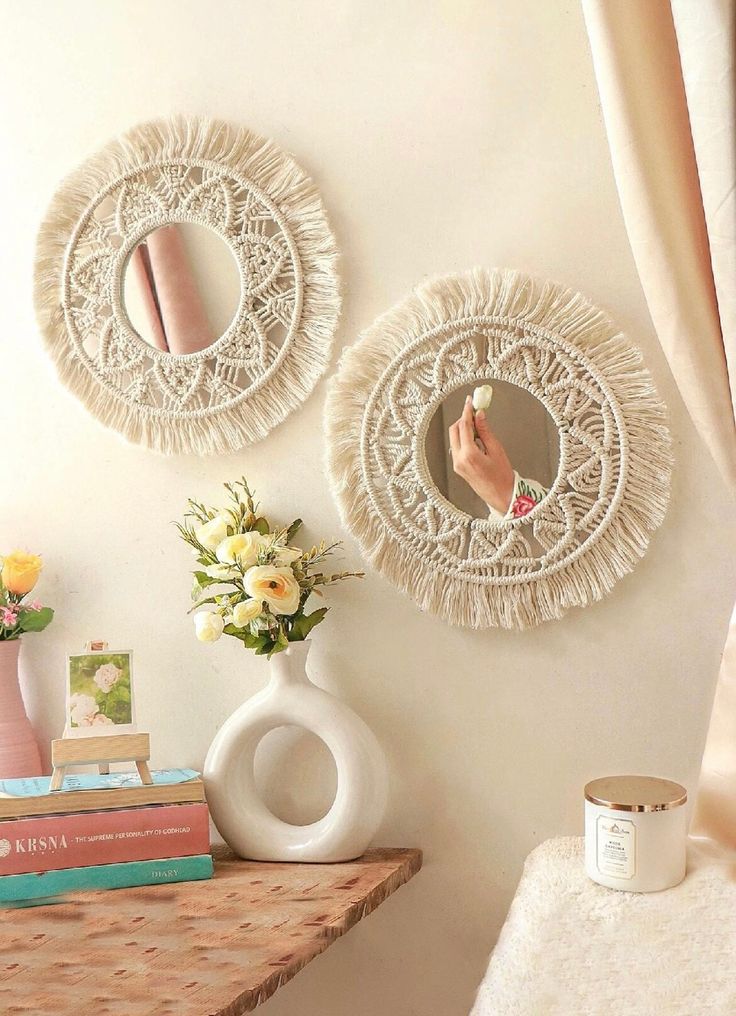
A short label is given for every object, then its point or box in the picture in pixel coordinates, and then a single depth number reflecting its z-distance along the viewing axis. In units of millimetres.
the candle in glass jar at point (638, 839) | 1107
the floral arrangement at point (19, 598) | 1554
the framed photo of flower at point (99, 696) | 1419
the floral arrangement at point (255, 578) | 1393
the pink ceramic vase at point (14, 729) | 1545
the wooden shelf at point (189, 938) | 1013
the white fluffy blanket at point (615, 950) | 922
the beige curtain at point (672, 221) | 1190
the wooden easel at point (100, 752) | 1378
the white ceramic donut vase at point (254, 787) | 1392
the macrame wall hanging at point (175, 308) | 1502
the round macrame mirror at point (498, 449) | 1379
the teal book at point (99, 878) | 1296
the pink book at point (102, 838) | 1313
